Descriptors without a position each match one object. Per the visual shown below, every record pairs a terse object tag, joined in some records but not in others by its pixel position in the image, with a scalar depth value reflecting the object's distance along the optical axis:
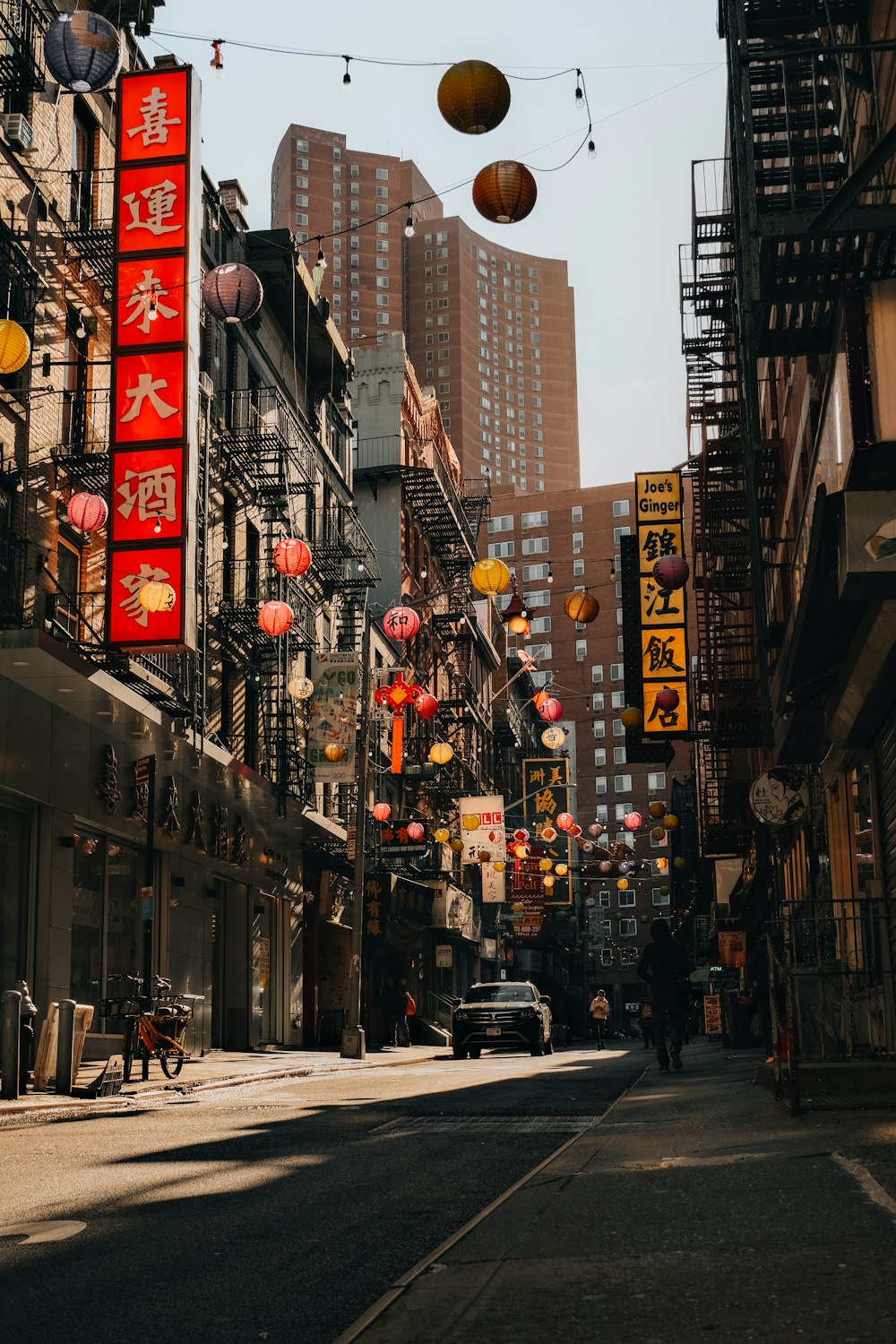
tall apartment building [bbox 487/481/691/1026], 136.75
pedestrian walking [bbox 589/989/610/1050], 44.91
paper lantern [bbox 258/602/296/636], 30.62
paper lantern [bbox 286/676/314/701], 36.59
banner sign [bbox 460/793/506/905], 52.97
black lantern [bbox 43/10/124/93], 18.70
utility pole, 31.86
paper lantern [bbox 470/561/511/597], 27.20
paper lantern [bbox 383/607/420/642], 36.25
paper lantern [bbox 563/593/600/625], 29.19
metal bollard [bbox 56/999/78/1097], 17.53
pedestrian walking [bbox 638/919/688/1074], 20.19
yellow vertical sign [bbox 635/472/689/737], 38.94
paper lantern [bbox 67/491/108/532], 23.00
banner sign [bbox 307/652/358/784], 36.97
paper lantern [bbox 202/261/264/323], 23.66
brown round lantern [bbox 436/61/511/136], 13.83
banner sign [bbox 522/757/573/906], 70.44
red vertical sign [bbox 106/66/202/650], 23.25
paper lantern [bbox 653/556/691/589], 28.84
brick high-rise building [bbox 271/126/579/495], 177.12
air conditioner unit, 23.03
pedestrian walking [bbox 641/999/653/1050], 44.78
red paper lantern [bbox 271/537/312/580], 30.19
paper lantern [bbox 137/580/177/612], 22.98
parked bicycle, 20.39
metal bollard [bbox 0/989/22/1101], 16.56
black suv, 33.66
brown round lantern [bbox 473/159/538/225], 15.31
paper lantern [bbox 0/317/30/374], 17.48
